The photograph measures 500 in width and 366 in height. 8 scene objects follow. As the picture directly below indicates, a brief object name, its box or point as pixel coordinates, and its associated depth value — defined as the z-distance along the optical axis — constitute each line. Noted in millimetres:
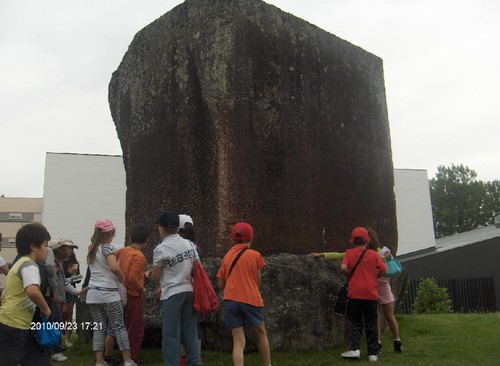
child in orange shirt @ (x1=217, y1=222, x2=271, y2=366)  4660
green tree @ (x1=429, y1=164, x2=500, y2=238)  54156
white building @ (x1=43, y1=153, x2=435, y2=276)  25141
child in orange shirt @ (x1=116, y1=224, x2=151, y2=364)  5324
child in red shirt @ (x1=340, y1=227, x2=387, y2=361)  5590
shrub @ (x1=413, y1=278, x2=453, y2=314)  14055
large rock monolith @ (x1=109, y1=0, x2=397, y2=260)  5863
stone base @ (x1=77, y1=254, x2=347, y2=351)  5582
